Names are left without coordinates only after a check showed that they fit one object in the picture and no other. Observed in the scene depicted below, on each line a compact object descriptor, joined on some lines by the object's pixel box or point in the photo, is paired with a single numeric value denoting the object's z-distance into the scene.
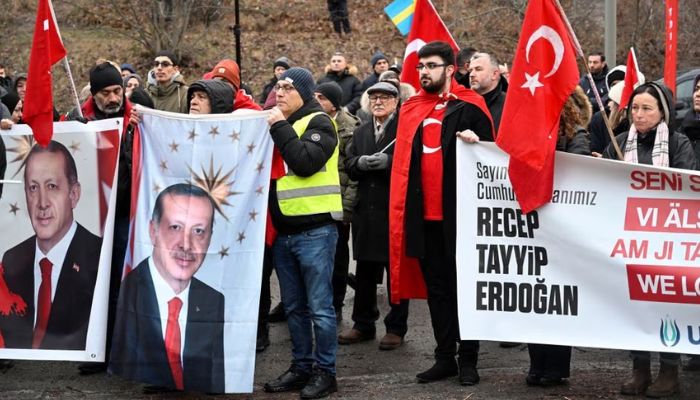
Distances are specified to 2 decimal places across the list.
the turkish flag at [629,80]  18.72
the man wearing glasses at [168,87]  19.42
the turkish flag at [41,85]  14.30
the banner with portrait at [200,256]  13.57
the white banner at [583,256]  13.12
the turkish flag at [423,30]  16.53
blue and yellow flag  21.81
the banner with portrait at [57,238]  14.57
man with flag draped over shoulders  14.19
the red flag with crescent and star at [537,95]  13.45
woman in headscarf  13.52
